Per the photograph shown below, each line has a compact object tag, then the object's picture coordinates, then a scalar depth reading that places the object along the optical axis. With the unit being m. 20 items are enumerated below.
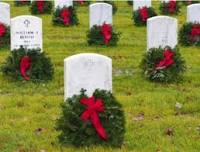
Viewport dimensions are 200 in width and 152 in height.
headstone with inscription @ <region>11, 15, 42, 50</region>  11.91
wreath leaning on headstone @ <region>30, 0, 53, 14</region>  22.67
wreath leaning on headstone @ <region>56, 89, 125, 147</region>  7.81
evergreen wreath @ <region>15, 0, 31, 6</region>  25.92
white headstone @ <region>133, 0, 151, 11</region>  20.67
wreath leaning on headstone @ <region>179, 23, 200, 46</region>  16.30
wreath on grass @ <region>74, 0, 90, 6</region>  26.00
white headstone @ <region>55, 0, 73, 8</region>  20.61
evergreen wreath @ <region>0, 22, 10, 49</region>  15.50
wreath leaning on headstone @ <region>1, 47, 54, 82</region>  11.80
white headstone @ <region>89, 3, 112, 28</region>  15.85
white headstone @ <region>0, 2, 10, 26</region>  15.90
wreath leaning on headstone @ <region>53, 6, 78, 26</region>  19.92
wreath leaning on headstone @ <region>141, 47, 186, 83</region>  11.98
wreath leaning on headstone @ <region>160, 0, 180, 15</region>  22.98
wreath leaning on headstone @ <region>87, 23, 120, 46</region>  16.05
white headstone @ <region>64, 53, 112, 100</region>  8.05
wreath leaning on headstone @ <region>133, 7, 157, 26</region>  20.16
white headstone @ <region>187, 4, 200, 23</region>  15.92
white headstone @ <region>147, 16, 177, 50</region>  12.23
